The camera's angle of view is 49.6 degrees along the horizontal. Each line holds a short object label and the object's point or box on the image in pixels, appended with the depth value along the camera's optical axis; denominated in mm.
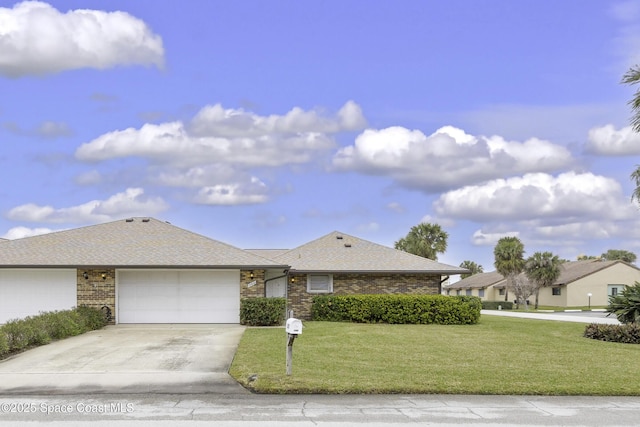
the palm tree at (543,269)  58312
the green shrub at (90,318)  22114
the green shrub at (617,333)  20344
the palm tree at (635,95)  21906
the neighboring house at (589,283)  58656
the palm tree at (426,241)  53375
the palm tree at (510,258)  59656
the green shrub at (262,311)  24797
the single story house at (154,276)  25031
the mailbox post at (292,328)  11812
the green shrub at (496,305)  58494
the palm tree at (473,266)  99581
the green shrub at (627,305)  22953
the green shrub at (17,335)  16609
